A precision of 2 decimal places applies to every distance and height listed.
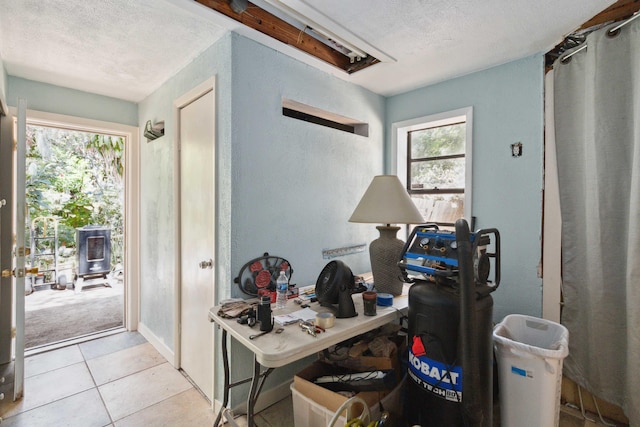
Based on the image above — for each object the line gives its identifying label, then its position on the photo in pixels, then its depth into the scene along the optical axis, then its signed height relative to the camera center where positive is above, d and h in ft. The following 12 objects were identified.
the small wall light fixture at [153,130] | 9.00 +2.50
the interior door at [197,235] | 6.68 -0.60
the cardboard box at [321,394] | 4.76 -3.14
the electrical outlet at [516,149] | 7.19 +1.51
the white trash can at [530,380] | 4.89 -2.95
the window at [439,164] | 8.41 +1.49
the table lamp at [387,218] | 6.42 -0.17
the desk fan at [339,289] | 5.32 -1.47
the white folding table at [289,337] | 4.16 -1.98
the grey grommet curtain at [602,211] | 5.27 -0.02
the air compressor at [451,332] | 4.24 -1.96
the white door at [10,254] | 6.56 -1.10
